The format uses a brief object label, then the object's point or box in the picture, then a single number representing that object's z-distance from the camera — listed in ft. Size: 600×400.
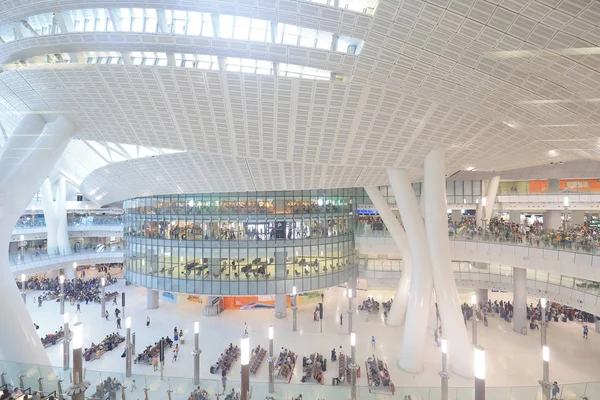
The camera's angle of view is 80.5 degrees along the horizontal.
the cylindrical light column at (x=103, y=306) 93.71
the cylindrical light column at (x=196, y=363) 55.36
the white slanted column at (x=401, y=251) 86.48
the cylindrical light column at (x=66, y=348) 61.11
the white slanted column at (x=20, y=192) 41.32
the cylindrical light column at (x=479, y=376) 21.12
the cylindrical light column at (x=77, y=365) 22.47
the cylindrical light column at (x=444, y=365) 44.73
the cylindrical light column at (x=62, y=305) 93.61
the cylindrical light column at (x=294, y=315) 83.85
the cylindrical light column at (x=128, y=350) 58.29
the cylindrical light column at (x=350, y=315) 76.54
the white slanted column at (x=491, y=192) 106.52
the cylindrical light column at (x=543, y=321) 54.05
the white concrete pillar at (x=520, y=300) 78.54
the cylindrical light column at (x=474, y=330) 70.28
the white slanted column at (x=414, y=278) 60.59
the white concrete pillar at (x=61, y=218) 133.37
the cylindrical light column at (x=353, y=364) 51.22
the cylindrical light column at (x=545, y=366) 38.37
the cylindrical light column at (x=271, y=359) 52.23
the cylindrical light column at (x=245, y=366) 27.55
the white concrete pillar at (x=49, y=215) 127.95
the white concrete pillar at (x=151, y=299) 102.12
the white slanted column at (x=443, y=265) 55.62
